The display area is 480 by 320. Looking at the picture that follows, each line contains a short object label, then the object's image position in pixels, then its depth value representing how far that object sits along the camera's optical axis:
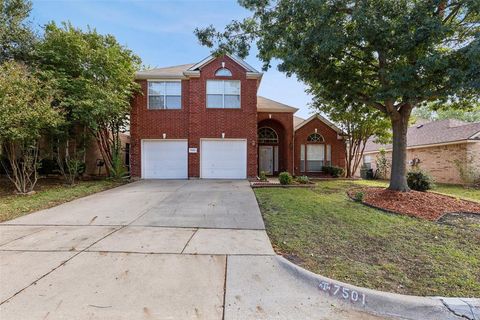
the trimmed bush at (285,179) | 11.81
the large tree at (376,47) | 6.61
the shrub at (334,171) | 17.28
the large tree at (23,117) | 8.38
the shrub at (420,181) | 10.59
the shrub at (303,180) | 12.45
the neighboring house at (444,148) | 15.12
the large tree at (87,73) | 11.77
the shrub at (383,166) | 20.14
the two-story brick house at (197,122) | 14.62
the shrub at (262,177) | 13.39
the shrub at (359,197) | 8.73
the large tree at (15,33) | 12.41
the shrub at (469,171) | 14.15
